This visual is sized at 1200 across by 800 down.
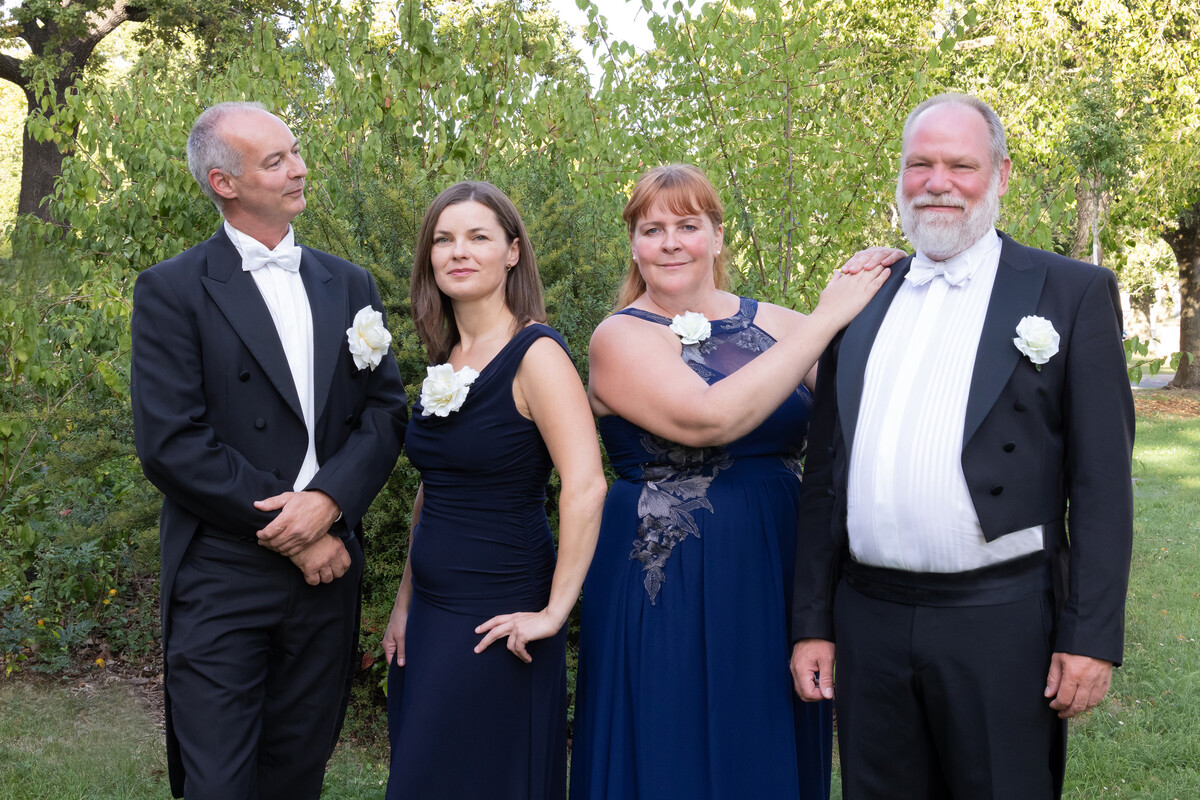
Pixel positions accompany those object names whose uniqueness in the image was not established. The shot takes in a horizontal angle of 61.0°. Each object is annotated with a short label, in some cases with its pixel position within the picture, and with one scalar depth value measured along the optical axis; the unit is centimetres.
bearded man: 231
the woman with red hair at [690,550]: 296
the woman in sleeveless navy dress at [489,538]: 284
